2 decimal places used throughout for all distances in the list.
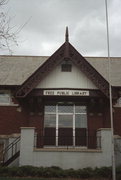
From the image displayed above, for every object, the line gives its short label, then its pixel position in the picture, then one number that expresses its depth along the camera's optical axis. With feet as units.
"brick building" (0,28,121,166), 58.90
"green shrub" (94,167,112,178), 47.44
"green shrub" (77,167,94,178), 47.06
